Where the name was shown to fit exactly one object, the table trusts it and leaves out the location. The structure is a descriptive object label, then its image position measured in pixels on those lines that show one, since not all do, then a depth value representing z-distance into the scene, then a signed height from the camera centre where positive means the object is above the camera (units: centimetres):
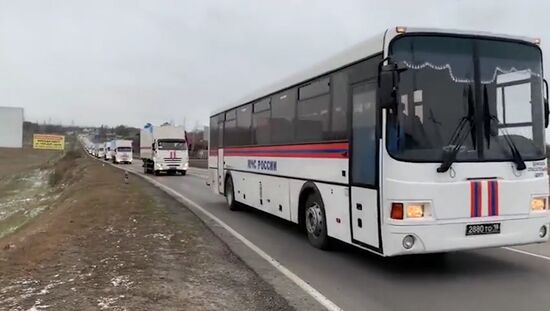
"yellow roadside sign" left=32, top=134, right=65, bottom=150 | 8894 +331
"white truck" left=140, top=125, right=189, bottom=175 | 3997 +85
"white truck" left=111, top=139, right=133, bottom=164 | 7188 +128
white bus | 689 +24
